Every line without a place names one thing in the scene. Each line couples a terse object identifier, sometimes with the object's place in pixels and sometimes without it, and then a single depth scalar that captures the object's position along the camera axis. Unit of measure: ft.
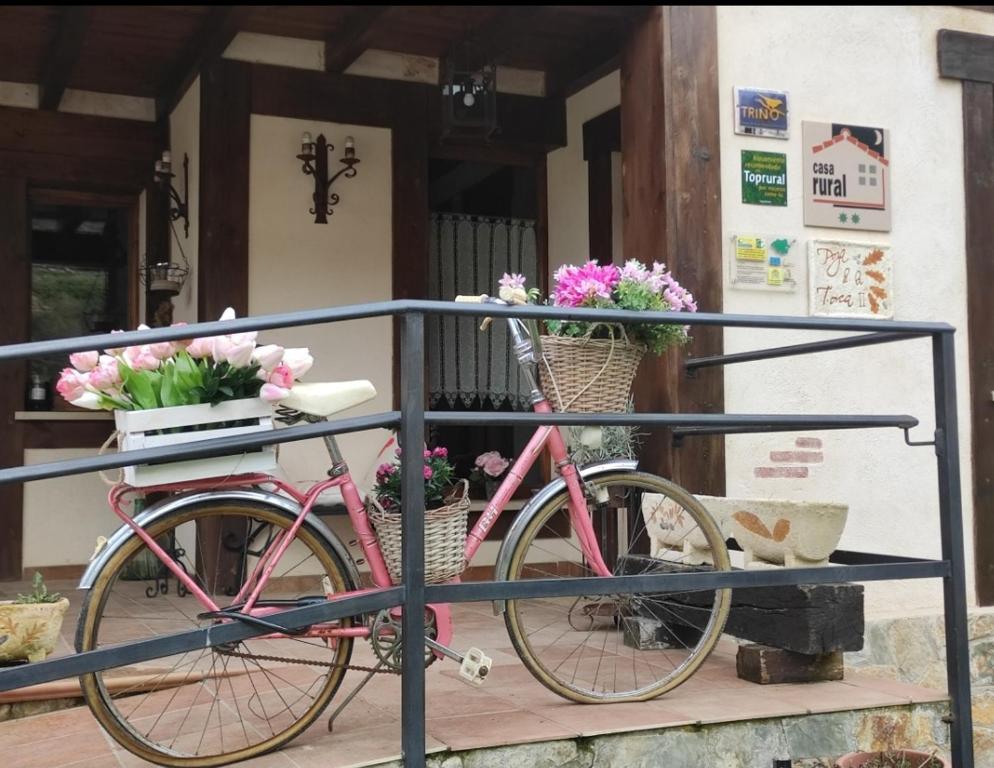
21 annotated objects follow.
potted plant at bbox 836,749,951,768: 9.52
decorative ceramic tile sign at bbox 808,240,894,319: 14.39
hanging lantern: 17.22
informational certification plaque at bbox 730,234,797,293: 13.92
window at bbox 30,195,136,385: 20.76
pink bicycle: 8.42
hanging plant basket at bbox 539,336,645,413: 9.68
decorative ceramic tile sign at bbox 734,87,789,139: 14.02
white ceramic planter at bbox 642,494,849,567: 10.83
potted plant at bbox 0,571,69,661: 10.76
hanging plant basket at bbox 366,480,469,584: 8.96
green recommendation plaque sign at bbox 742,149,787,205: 14.06
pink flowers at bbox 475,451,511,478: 11.68
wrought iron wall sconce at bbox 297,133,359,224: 17.90
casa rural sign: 14.47
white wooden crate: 8.09
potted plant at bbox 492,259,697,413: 9.70
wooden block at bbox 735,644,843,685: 10.69
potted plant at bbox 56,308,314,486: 8.18
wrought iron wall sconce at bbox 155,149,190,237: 18.78
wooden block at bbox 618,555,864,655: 10.56
